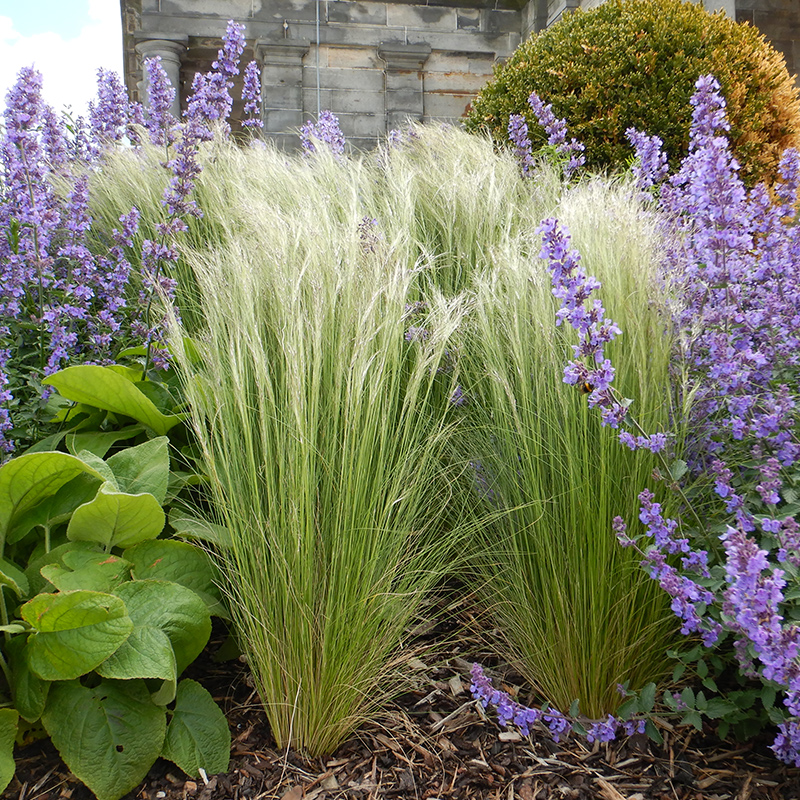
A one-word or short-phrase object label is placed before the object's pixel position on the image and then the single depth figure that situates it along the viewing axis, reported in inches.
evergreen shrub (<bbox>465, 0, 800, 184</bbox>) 177.6
